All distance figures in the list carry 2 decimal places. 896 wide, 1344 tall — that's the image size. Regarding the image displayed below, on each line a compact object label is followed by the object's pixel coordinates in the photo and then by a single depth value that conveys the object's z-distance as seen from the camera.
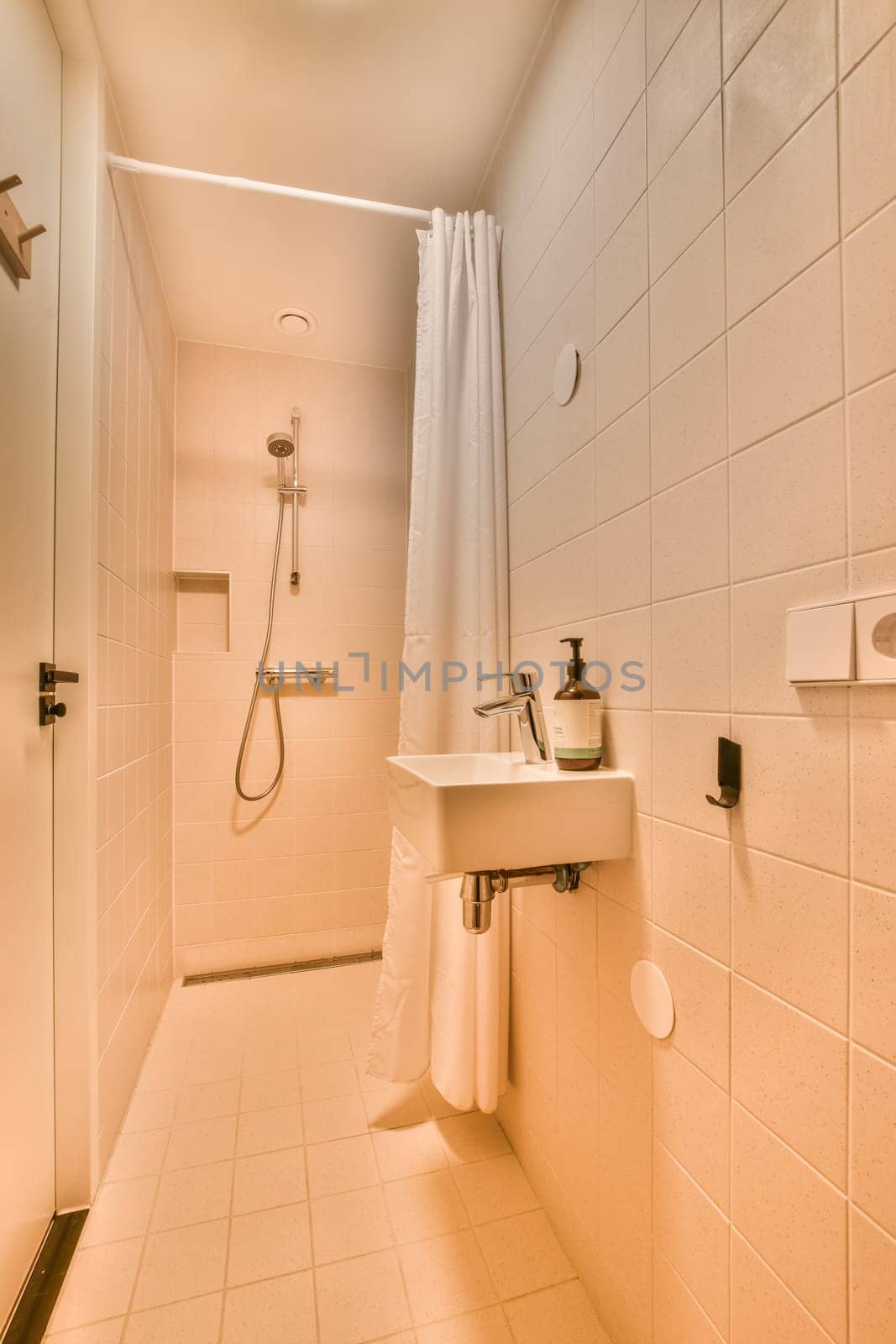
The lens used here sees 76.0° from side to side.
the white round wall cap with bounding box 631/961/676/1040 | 0.79
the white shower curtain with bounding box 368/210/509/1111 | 1.37
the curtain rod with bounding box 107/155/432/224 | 1.23
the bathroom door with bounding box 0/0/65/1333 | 0.92
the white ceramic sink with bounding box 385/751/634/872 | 0.83
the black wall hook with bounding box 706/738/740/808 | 0.68
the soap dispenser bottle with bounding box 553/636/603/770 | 0.94
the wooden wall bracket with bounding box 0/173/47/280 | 0.86
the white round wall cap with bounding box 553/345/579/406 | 1.07
